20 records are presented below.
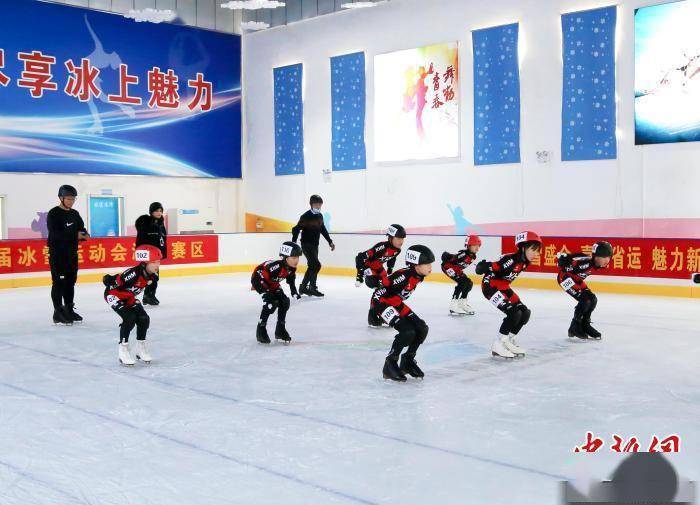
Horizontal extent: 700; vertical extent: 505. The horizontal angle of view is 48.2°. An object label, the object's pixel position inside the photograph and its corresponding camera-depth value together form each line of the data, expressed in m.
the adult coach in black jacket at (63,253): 9.41
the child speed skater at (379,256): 8.79
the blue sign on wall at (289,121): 20.25
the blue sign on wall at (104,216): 18.84
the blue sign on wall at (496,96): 15.87
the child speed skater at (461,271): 9.77
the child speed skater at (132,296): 6.65
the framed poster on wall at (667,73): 13.38
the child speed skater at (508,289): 7.08
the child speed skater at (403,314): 6.00
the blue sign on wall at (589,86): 14.48
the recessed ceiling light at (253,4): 15.70
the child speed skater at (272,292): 7.85
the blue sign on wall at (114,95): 17.50
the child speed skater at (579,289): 8.14
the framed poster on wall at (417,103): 17.00
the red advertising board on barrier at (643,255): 12.25
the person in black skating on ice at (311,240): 12.43
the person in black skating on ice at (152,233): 11.19
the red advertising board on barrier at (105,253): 14.09
